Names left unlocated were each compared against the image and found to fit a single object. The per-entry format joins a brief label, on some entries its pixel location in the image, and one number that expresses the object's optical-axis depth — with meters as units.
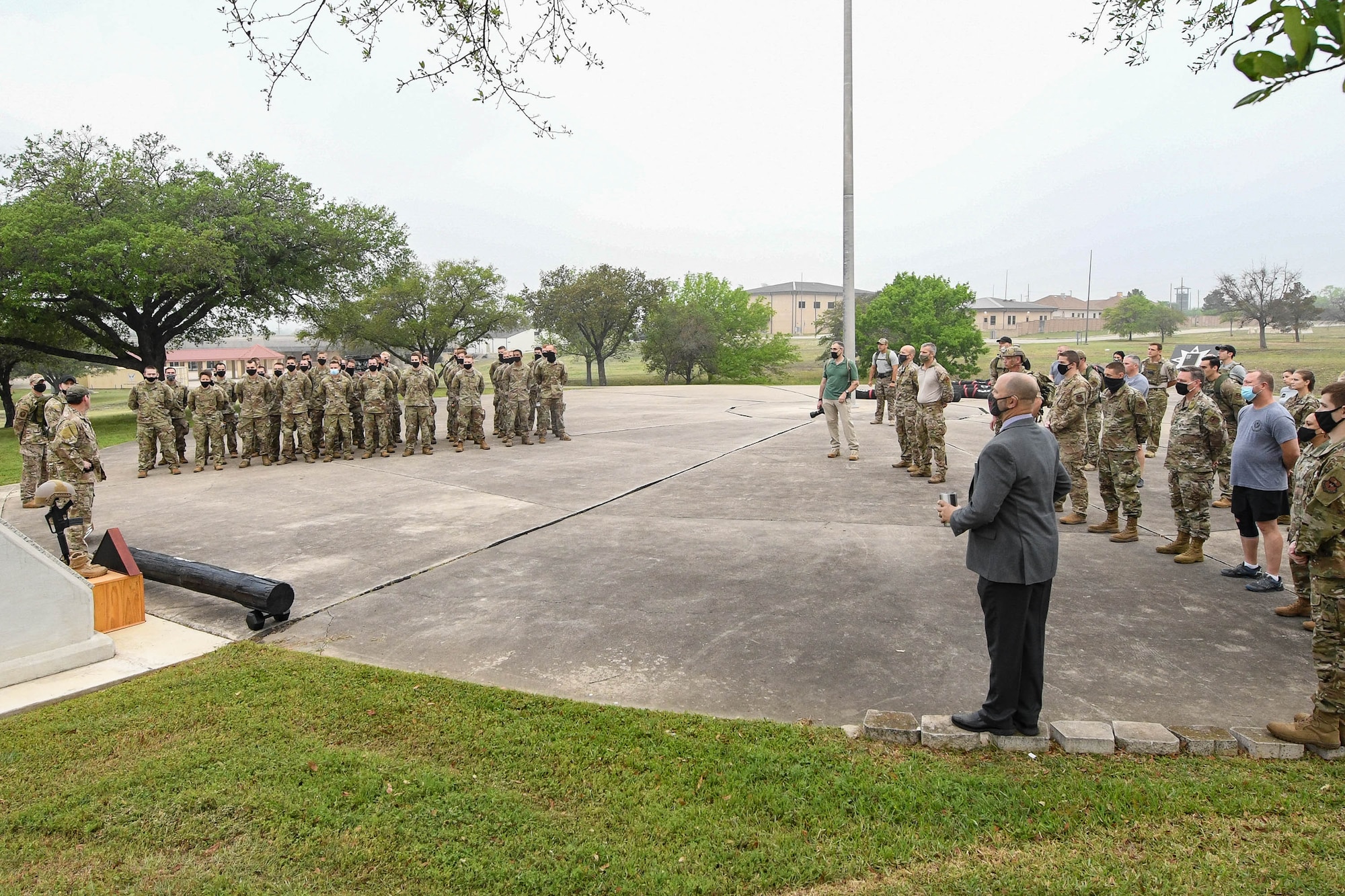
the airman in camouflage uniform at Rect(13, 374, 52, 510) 11.16
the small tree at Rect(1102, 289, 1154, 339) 62.54
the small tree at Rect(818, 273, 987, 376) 51.25
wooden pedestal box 5.85
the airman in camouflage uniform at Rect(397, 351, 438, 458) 14.62
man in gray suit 3.92
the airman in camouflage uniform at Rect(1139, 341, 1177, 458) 12.61
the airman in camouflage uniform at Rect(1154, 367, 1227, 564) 7.07
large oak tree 24.70
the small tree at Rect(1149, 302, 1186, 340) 60.50
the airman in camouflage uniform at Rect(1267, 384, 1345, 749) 3.93
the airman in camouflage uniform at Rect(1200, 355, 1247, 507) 9.28
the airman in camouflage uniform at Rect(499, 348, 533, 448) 15.79
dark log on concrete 5.80
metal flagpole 21.42
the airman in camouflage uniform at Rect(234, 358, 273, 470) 14.18
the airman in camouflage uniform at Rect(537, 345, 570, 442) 15.86
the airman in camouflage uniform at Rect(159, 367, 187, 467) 14.34
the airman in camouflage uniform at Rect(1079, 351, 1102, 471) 9.83
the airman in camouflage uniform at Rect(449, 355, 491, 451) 15.27
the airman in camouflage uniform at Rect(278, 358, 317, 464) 14.34
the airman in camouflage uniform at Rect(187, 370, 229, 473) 14.12
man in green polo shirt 12.77
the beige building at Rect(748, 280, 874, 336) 114.50
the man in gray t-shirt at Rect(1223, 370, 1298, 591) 6.39
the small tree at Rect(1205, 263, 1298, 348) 37.41
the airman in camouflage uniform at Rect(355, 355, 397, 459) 14.56
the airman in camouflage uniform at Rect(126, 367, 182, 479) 13.41
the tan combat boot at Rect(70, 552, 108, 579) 6.15
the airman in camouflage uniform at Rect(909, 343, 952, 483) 10.85
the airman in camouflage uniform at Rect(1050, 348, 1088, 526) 8.58
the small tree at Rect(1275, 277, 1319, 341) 37.09
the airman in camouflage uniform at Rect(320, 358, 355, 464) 14.37
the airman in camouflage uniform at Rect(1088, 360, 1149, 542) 7.71
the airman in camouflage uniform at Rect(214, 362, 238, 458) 14.74
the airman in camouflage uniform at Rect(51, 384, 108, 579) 7.51
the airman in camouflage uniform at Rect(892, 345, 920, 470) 11.78
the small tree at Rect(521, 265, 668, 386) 54.91
